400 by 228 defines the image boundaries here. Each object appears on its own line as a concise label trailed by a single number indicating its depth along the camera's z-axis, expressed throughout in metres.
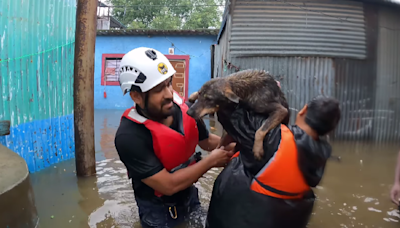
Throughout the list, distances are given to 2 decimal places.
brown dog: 2.25
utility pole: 4.64
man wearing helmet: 2.53
